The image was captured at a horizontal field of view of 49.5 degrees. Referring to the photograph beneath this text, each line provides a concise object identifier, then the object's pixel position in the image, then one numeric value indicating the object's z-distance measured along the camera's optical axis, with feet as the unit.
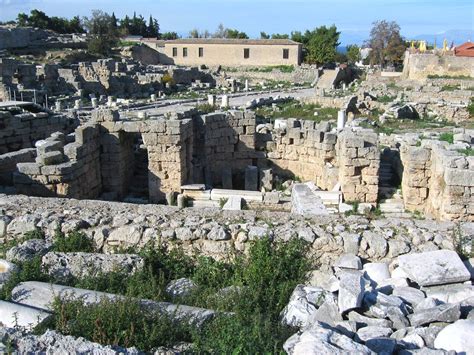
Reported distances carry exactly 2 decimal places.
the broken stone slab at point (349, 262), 20.42
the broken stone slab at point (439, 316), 15.15
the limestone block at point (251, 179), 49.06
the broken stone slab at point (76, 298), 16.12
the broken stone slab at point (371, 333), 14.37
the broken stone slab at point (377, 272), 19.35
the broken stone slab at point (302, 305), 16.10
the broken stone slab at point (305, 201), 33.82
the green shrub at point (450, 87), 126.11
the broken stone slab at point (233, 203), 38.55
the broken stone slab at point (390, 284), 17.85
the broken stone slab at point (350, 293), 15.67
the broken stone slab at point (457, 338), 13.69
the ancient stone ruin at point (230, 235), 15.01
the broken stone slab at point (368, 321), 15.16
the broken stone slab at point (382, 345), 13.80
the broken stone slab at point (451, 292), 17.26
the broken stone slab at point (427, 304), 15.94
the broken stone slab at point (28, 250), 20.17
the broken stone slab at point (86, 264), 19.35
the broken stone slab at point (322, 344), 12.77
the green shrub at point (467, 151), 36.24
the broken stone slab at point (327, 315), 15.34
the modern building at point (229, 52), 203.92
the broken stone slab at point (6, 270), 18.39
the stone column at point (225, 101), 89.27
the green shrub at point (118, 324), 14.44
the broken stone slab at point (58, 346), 13.17
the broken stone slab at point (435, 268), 18.04
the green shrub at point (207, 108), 69.35
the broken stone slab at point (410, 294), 16.85
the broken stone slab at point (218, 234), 22.49
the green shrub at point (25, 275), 17.52
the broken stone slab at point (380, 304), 15.69
